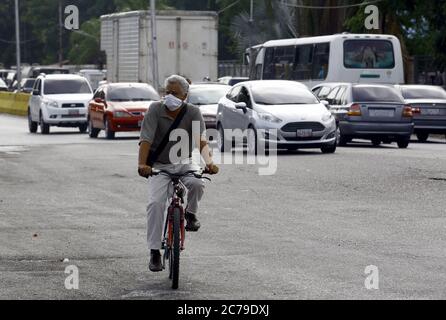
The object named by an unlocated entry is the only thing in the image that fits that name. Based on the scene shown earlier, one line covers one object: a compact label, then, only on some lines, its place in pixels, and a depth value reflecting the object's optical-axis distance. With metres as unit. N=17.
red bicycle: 10.41
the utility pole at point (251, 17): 79.87
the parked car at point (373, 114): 30.91
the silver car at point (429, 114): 35.19
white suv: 40.44
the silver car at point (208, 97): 34.84
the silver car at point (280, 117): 27.53
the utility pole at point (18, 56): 74.12
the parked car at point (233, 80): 54.27
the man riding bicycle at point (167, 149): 10.98
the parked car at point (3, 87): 75.56
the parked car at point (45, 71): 73.19
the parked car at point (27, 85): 73.75
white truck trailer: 47.91
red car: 35.75
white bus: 41.31
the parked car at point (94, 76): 73.06
